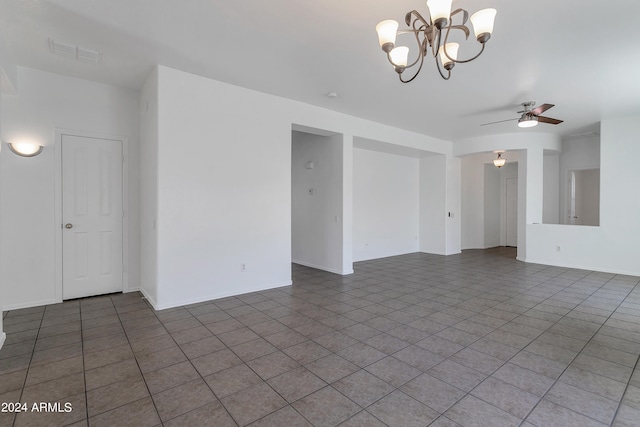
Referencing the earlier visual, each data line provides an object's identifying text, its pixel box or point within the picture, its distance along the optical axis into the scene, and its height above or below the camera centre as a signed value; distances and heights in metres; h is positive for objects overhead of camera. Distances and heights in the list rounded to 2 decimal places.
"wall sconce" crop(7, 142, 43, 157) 3.69 +0.76
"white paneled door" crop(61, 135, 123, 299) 4.04 -0.09
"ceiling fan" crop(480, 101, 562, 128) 4.78 +1.54
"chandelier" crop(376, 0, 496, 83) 2.01 +1.33
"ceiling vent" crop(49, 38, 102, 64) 3.19 +1.74
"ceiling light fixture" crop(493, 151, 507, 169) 7.88 +1.29
